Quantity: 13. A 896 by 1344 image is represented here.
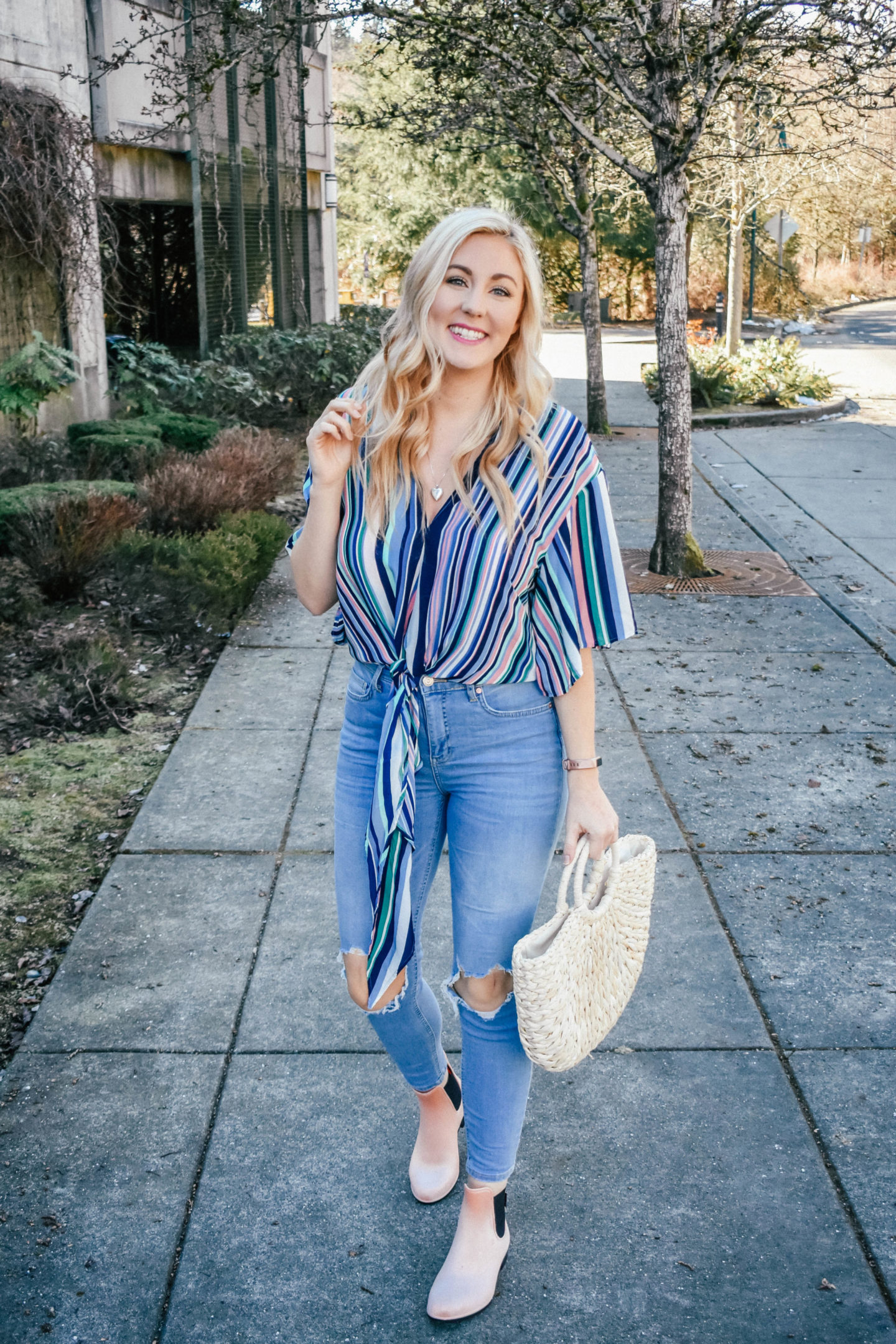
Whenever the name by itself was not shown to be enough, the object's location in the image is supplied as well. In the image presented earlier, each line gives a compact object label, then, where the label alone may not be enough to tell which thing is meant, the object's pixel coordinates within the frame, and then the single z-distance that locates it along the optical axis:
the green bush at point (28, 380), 9.84
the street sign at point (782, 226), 26.93
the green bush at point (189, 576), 7.26
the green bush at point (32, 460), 8.99
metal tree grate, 8.12
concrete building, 10.41
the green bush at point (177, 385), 11.80
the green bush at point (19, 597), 6.95
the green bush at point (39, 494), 7.54
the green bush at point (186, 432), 10.77
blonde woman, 2.39
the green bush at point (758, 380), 16.83
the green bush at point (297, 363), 13.88
